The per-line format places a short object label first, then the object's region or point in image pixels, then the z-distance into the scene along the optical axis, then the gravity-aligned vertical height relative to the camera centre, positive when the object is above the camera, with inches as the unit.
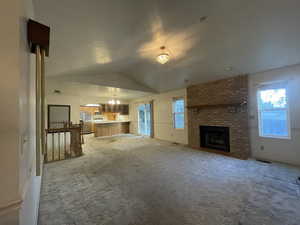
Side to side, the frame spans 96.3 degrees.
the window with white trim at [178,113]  253.8 +3.0
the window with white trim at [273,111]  148.9 +2.0
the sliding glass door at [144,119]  334.0 -9.9
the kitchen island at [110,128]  329.4 -31.4
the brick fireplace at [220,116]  172.1 -3.3
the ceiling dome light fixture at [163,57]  131.7 +56.8
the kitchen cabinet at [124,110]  379.3 +15.8
